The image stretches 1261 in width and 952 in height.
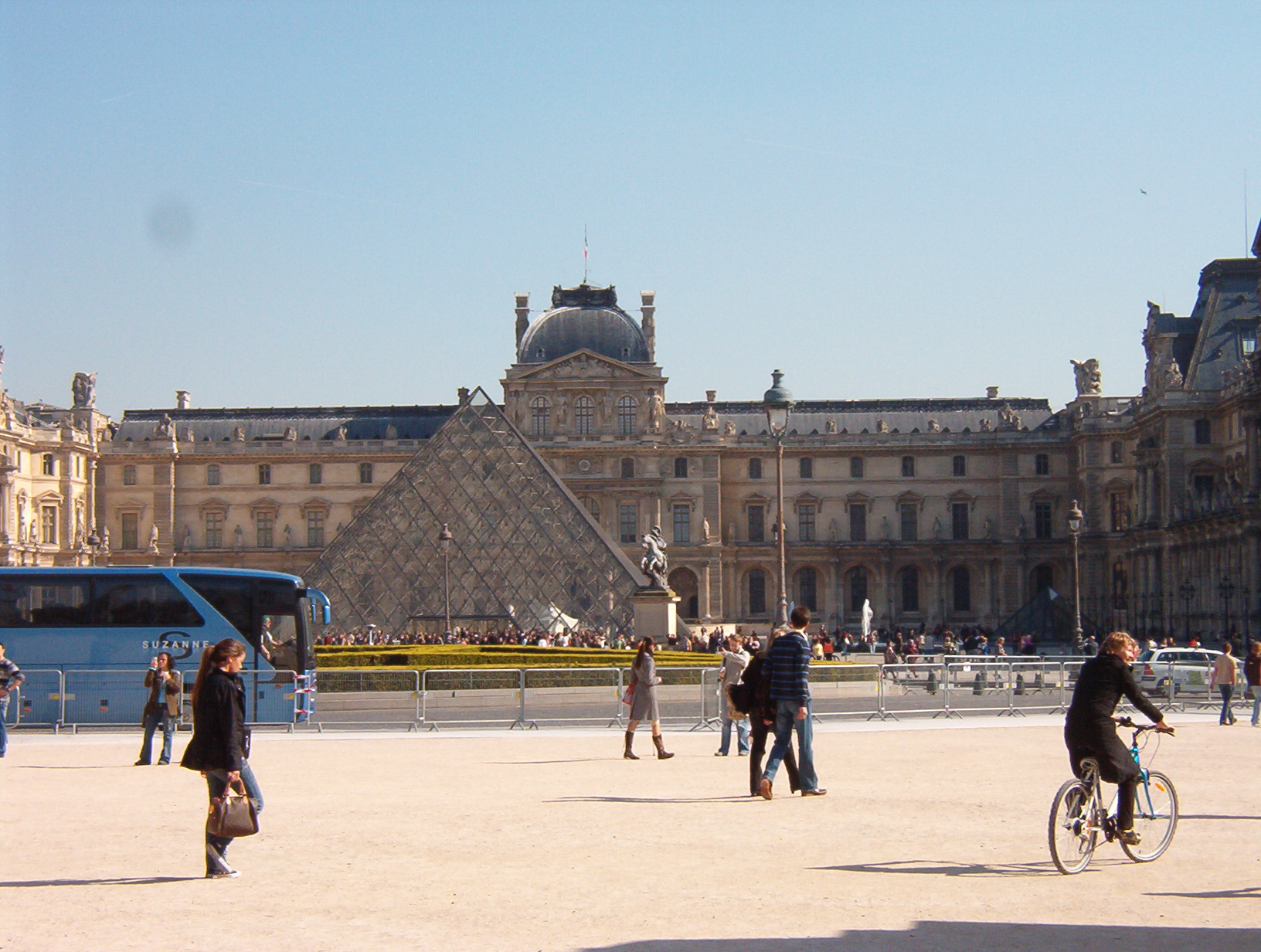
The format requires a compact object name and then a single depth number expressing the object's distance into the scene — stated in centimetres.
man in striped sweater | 1185
